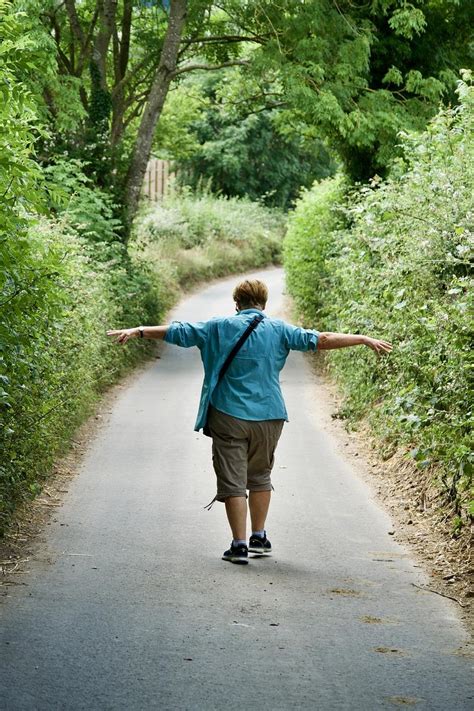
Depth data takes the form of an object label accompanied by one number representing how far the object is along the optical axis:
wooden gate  50.53
